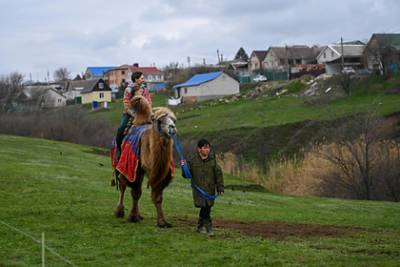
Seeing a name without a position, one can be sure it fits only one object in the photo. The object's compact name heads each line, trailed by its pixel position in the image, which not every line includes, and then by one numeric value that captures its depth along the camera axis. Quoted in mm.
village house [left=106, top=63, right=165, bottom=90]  144750
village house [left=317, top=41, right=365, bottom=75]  94675
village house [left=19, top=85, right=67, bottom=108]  81400
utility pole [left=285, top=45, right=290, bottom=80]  100325
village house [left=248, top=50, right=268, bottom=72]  129288
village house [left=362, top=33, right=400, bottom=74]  73500
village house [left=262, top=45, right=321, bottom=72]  119375
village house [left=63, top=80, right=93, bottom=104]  119150
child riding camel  12307
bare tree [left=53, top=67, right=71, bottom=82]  191525
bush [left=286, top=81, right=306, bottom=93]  79556
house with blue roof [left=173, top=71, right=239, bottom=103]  94625
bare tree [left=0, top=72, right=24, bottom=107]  73750
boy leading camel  11242
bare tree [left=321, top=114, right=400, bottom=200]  33750
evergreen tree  162588
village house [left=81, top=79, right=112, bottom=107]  112500
